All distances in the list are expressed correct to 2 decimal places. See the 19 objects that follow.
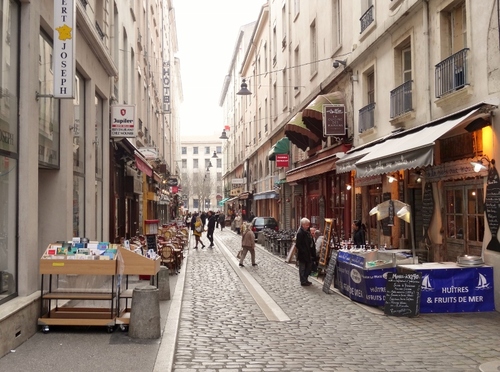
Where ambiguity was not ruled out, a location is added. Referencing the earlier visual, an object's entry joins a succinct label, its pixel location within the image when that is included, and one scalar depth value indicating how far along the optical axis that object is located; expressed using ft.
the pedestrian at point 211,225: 86.89
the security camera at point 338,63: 62.49
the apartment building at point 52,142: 24.39
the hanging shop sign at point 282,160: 96.25
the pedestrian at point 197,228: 83.23
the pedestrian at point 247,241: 57.62
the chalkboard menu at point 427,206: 41.37
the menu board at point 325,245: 46.19
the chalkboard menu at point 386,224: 50.03
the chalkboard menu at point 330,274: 40.14
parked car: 97.60
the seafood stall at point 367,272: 34.01
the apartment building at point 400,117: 34.22
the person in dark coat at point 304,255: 43.83
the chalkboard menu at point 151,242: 48.85
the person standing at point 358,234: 52.26
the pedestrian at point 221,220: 153.89
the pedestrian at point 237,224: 125.70
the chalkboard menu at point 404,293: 30.99
